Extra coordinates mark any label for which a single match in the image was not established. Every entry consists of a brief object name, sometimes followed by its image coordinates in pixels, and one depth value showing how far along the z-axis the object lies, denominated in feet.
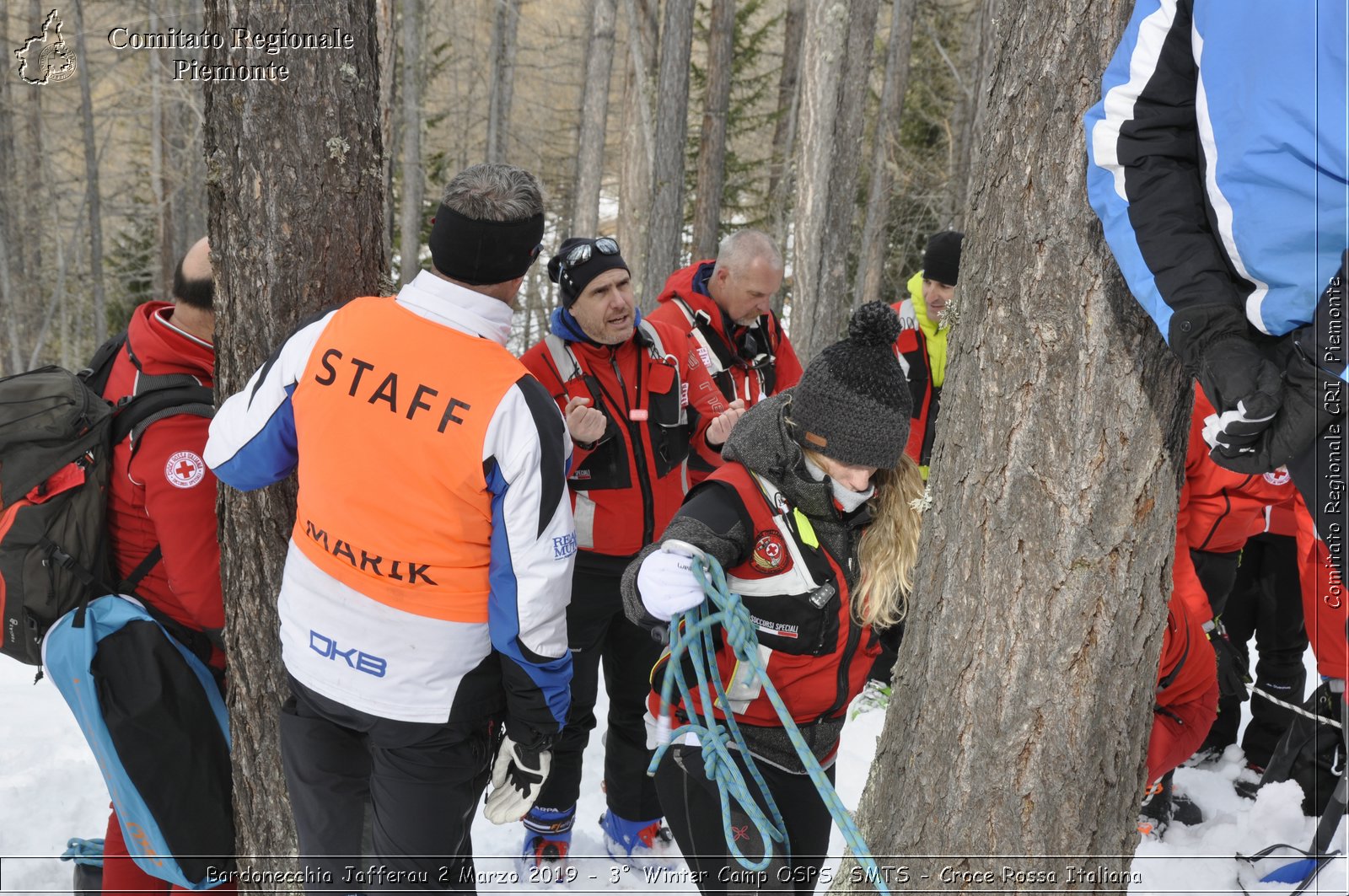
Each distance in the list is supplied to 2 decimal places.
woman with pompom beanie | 7.55
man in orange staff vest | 6.81
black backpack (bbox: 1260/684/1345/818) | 11.89
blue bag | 8.23
